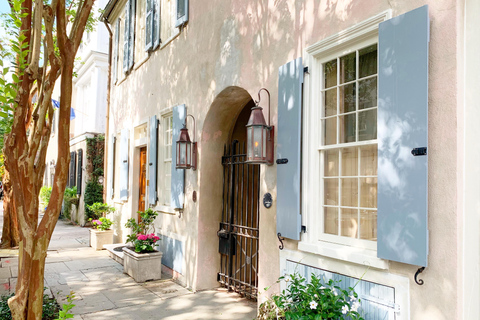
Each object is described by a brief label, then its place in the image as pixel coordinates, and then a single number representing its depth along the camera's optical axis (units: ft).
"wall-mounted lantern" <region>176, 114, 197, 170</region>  20.44
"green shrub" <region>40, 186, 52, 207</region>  62.20
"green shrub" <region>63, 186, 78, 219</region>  52.08
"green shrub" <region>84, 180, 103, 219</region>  46.32
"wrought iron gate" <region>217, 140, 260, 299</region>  19.13
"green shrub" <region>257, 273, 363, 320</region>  10.48
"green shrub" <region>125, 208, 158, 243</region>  24.08
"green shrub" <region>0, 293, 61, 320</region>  13.41
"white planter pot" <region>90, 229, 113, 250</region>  31.65
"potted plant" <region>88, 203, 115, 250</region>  31.71
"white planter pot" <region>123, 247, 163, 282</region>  21.34
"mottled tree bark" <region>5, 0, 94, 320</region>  10.18
